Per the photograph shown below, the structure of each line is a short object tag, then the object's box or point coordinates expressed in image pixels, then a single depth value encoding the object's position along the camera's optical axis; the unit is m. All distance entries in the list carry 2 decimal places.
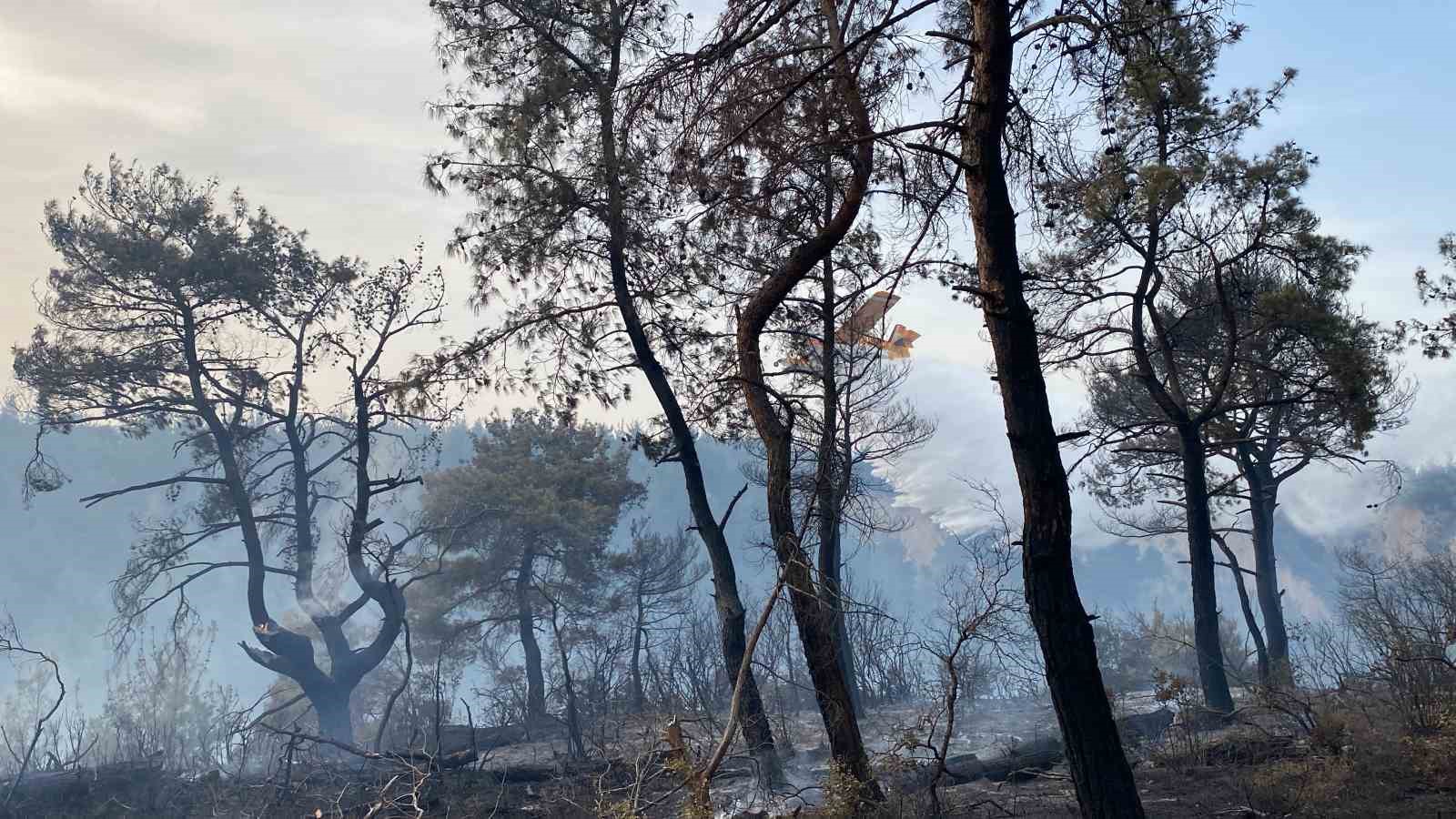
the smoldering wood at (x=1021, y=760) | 11.12
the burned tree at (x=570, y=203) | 12.69
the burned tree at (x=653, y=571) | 31.72
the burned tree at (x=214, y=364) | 23.47
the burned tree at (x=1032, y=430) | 6.18
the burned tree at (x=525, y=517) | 30.22
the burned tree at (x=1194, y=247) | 13.72
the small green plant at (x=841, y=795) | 7.25
